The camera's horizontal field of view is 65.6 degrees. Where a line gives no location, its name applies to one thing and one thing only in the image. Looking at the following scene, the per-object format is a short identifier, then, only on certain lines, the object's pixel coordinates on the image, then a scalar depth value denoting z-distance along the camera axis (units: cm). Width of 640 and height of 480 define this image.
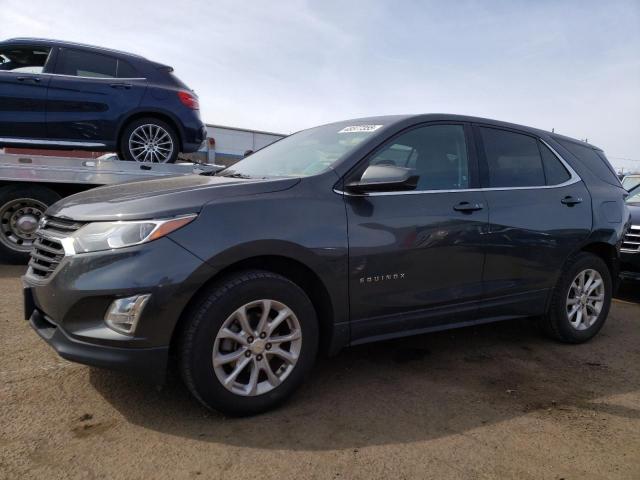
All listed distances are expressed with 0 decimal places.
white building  1864
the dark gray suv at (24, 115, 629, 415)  238
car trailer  552
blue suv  574
